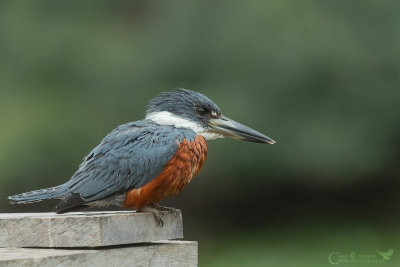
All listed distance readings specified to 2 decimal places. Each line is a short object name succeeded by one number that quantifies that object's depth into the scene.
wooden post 7.36
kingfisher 9.27
